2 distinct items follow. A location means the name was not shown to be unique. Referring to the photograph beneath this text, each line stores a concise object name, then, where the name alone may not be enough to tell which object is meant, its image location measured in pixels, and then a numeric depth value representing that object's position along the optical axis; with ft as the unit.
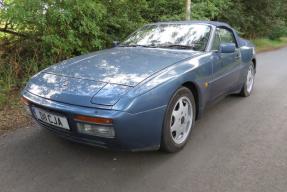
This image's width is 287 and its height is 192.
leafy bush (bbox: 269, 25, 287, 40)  74.29
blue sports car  9.53
